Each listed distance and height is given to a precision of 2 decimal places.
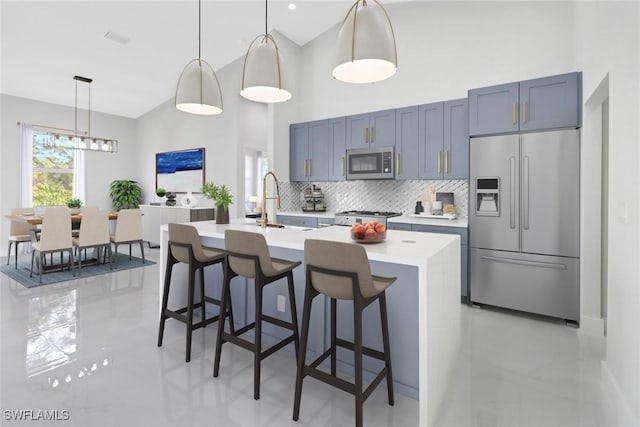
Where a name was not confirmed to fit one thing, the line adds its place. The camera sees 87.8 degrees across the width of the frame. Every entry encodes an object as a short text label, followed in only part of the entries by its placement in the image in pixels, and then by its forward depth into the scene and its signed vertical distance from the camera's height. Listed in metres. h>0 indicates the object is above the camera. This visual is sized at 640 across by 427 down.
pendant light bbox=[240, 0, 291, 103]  2.30 +0.99
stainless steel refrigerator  3.08 -0.12
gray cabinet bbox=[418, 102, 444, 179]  4.12 +0.89
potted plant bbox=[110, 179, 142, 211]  7.67 +0.35
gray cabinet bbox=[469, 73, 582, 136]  3.07 +1.04
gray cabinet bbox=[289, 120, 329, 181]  5.14 +0.95
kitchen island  1.71 -0.62
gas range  4.26 -0.09
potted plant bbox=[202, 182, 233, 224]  3.08 +0.10
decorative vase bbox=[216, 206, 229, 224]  3.17 -0.05
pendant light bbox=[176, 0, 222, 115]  2.64 +0.98
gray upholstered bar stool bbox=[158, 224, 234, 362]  2.45 -0.36
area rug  4.50 -0.93
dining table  4.76 -0.13
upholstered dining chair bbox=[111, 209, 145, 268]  5.45 -0.30
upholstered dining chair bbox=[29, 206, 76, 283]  4.62 -0.35
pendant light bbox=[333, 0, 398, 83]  1.82 +0.96
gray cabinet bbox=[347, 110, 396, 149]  4.51 +1.13
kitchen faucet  2.94 -0.07
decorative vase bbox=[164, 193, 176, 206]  6.74 +0.18
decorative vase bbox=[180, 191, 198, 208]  6.34 +0.17
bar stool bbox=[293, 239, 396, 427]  1.60 -0.40
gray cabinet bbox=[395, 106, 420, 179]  4.31 +0.89
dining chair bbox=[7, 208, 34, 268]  5.29 -0.33
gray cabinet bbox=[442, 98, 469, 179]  3.94 +0.85
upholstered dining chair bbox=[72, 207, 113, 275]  5.01 -0.33
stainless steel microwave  4.46 +0.65
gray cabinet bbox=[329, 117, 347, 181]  4.94 +0.93
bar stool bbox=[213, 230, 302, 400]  2.00 -0.39
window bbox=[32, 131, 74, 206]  6.65 +0.78
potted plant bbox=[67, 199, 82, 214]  5.74 +0.09
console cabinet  6.28 -0.12
